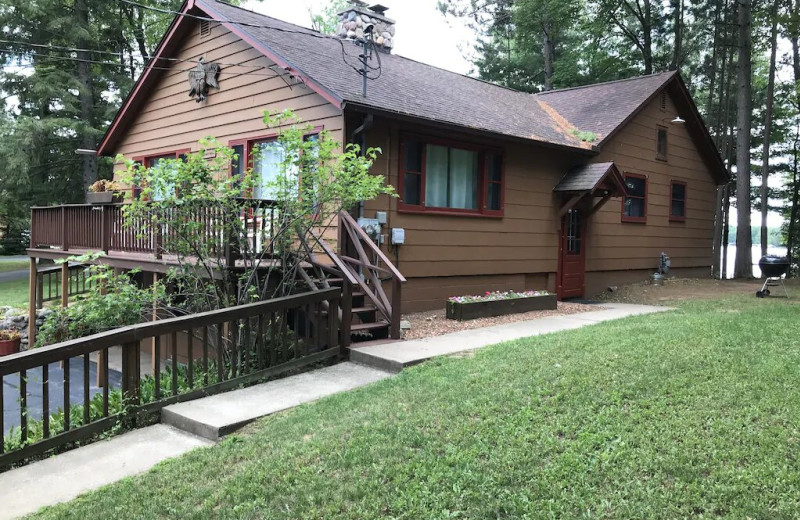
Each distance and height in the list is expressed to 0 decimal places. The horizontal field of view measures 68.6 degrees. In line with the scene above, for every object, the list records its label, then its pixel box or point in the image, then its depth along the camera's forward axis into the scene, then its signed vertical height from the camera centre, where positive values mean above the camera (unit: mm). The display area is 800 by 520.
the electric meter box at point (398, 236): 8977 +63
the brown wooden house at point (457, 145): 9195 +1785
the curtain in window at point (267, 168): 9734 +1195
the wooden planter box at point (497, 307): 8844 -1032
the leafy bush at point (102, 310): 6285 -843
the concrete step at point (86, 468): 3809 -1704
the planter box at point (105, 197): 9742 +614
